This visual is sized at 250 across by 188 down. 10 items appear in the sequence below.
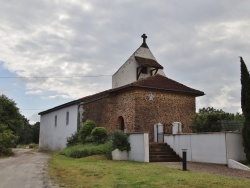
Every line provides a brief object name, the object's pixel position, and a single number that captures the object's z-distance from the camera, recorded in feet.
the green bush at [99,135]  71.82
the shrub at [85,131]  80.89
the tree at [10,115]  112.47
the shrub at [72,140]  86.75
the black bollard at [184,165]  43.15
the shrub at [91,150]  63.71
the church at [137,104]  77.36
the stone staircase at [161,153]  59.34
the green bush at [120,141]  61.92
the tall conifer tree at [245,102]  48.53
